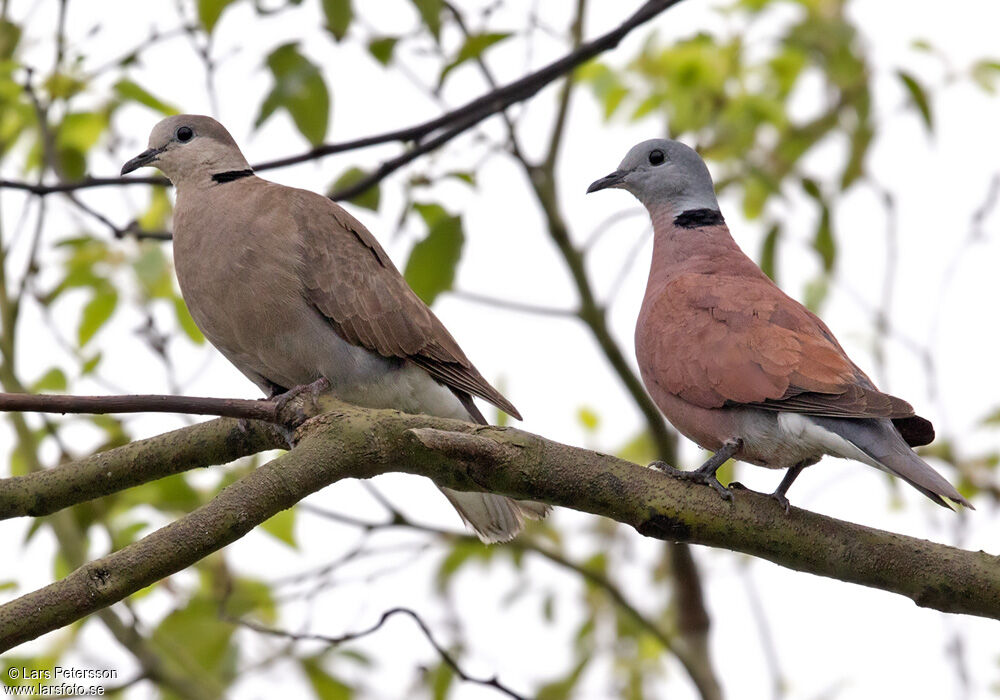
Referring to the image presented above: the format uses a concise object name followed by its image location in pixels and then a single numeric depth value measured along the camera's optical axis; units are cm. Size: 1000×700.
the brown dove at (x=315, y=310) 626
